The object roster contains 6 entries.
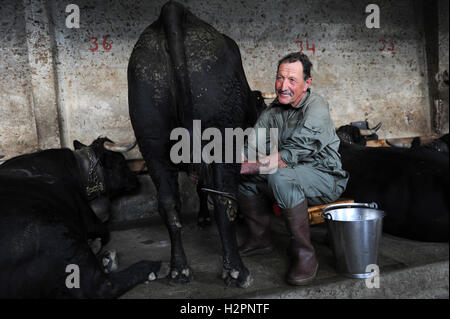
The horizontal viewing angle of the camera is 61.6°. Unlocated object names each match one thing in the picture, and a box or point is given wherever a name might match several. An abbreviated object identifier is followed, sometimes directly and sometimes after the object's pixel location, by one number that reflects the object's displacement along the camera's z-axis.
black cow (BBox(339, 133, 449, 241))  3.01
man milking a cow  2.47
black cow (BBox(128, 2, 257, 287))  2.45
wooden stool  2.84
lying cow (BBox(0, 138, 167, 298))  2.29
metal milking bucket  2.38
